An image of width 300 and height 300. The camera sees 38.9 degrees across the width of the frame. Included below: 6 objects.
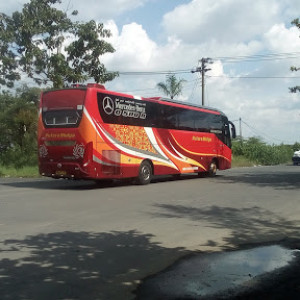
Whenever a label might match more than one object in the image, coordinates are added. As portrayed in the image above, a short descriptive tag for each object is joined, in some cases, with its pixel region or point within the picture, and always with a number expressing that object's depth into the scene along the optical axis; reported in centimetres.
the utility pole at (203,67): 3884
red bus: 1454
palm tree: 4003
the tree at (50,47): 2350
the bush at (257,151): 4956
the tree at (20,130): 2628
